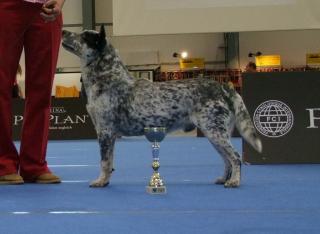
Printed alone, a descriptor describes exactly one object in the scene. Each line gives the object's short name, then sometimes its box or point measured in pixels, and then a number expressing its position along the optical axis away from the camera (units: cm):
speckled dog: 314
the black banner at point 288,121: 441
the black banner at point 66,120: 854
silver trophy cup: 286
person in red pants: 326
